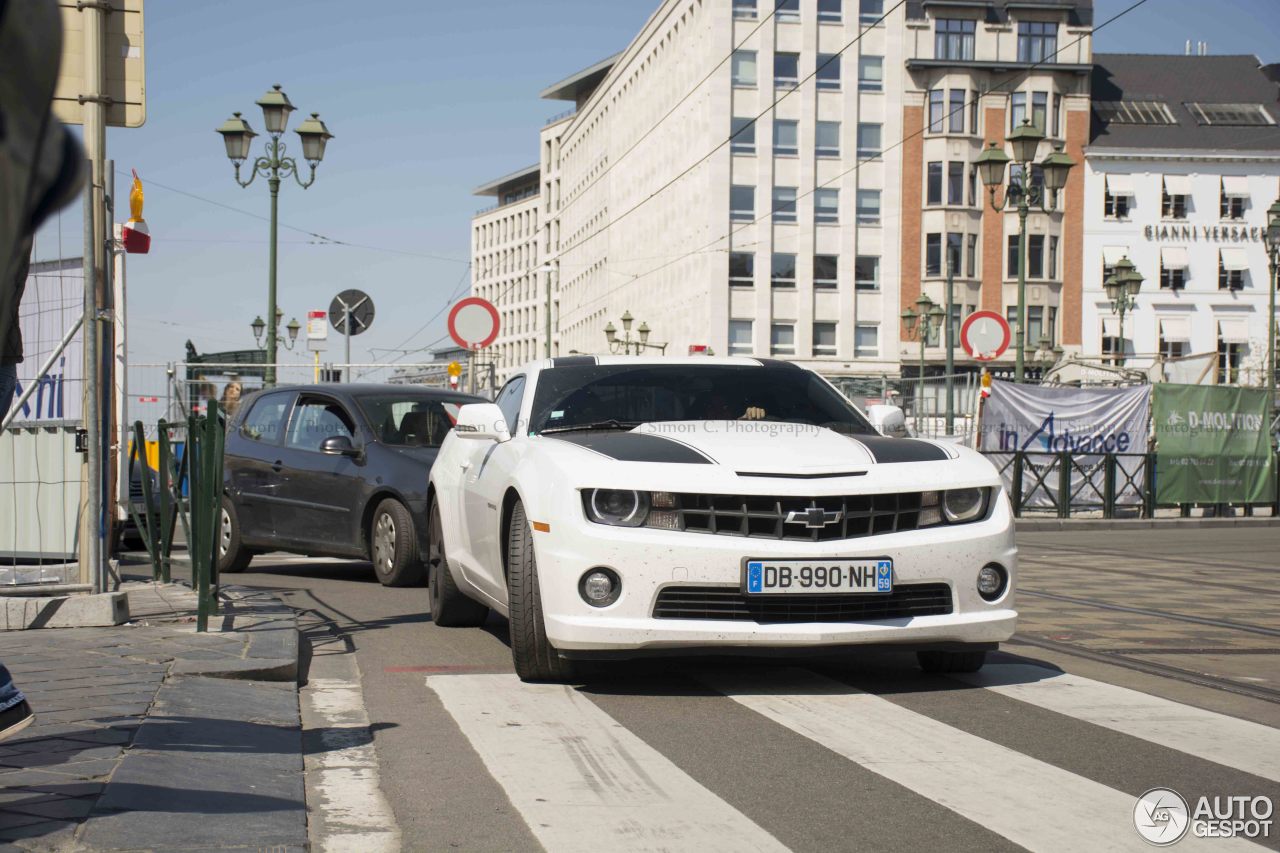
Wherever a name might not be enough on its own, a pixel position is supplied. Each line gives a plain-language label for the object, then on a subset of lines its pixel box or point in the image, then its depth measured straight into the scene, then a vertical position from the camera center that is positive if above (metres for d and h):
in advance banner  24.33 -0.35
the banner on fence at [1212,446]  25.03 -0.62
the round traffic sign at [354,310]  20.66 +1.28
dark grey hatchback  11.47 -0.53
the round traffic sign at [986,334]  21.50 +1.03
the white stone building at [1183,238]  70.75 +7.84
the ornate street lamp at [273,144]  22.53 +3.90
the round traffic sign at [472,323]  17.98 +0.97
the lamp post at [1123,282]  38.00 +3.12
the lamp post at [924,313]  41.69 +2.70
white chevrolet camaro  5.94 -0.55
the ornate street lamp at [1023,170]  22.50 +3.63
